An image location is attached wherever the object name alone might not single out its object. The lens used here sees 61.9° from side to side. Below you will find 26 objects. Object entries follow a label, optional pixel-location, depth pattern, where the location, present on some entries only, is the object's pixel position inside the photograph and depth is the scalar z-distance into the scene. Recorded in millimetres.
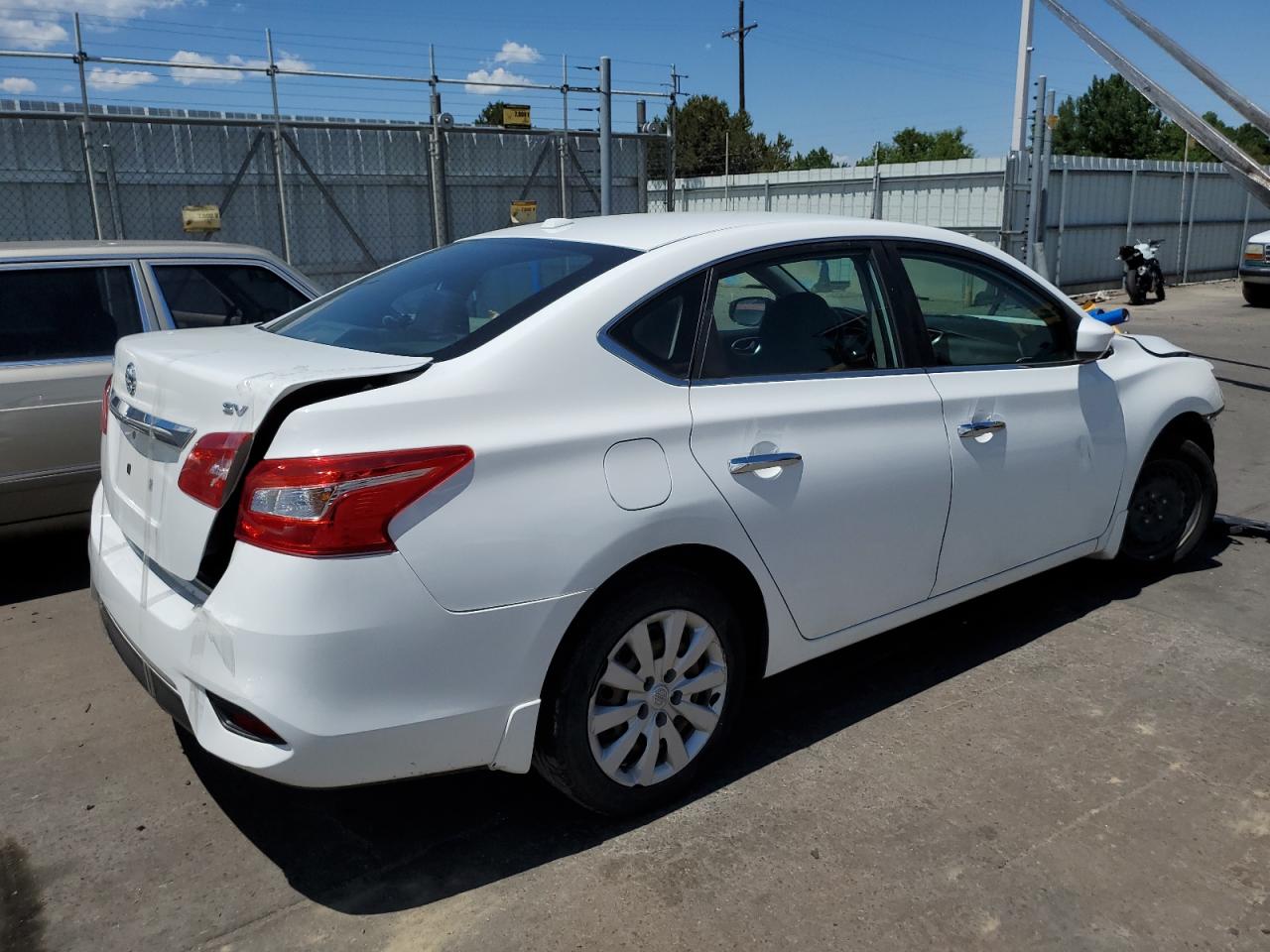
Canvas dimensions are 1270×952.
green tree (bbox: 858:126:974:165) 74438
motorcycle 18125
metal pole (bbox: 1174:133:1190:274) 21344
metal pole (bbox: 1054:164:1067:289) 18000
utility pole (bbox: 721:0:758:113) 47594
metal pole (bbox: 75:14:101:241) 9602
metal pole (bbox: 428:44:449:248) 11711
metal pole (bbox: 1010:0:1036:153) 17984
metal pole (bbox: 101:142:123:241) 10367
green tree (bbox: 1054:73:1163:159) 60188
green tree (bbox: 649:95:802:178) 57962
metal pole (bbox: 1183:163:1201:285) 21547
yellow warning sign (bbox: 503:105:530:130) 11492
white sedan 2465
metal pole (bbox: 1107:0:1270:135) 9938
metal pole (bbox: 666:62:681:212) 12188
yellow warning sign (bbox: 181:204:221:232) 10195
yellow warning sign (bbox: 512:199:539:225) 12039
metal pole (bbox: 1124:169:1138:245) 19719
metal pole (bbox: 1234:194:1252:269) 23286
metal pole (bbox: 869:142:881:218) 18500
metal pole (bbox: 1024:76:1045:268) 15648
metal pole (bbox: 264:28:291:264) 10461
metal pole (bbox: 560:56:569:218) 12828
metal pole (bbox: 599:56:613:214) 9461
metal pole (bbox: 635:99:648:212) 13547
